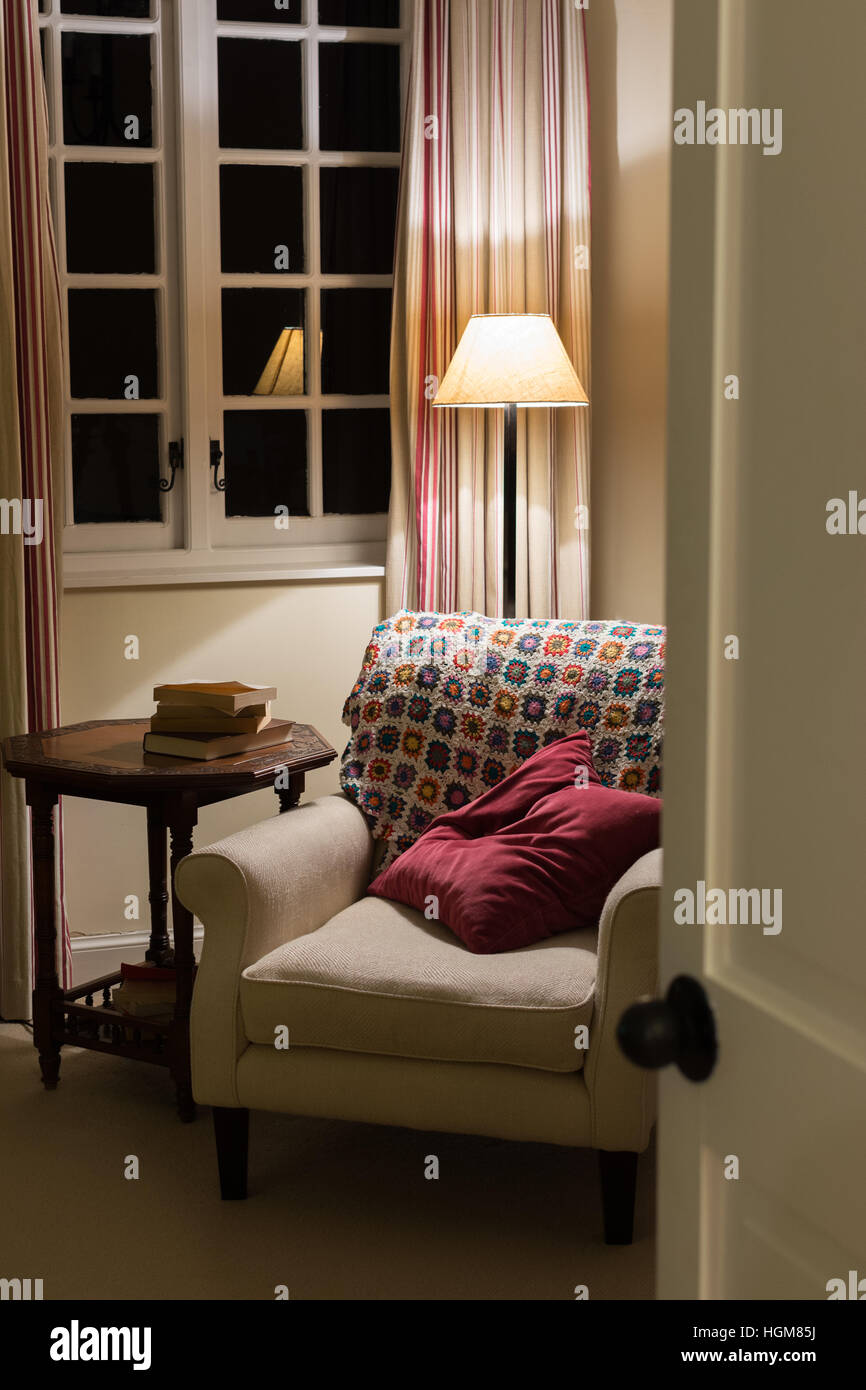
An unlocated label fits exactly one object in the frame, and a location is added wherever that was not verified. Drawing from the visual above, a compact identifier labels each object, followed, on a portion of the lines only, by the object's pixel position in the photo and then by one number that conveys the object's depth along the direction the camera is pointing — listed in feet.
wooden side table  8.44
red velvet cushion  7.66
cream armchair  6.91
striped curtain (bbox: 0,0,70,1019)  9.87
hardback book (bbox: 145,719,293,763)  8.69
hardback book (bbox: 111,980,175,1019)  9.22
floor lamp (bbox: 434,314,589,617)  9.92
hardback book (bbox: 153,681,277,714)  8.77
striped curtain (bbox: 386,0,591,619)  10.89
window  10.79
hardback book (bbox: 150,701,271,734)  8.83
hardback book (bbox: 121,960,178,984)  9.26
